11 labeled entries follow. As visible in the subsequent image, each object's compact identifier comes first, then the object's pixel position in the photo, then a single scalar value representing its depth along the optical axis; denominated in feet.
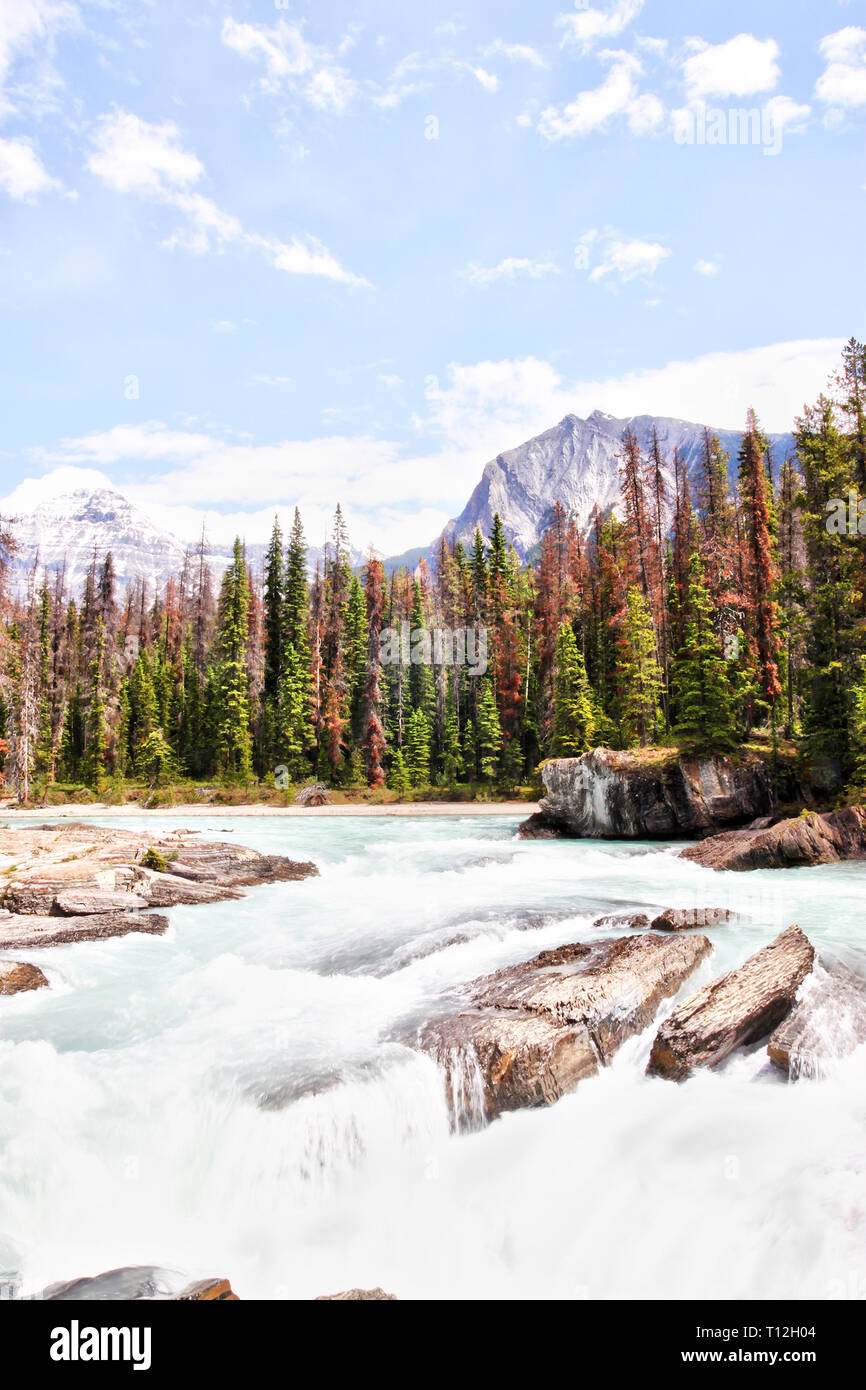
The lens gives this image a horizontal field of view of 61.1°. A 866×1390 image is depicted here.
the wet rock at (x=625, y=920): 45.42
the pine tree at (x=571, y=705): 132.57
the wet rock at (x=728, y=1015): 28.27
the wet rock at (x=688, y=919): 43.65
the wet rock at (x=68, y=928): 44.57
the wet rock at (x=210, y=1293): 17.54
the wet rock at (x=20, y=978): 37.63
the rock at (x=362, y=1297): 17.43
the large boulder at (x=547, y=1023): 26.61
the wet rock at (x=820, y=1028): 27.84
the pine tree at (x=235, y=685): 175.52
